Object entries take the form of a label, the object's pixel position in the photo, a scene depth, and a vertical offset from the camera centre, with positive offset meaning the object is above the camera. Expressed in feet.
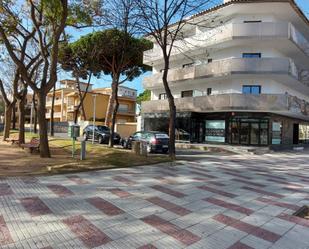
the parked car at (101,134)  76.74 -1.94
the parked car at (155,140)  58.90 -2.51
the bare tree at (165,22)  45.50 +17.27
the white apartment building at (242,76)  70.69 +14.00
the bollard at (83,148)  37.88 -2.79
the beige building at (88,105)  158.51 +12.82
